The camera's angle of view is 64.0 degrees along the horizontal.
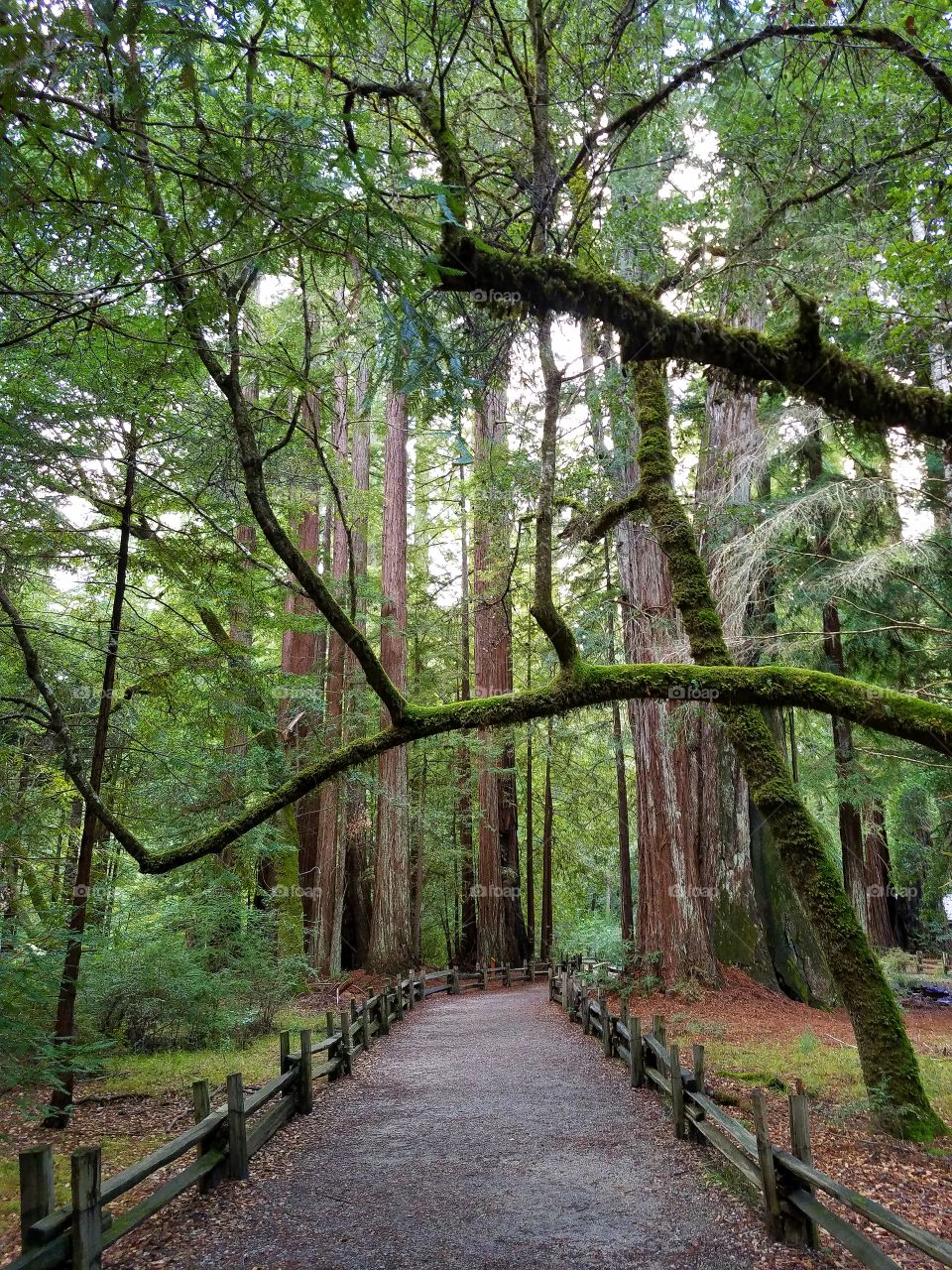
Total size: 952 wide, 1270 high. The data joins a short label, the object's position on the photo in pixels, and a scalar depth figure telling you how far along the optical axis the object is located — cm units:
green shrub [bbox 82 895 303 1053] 865
